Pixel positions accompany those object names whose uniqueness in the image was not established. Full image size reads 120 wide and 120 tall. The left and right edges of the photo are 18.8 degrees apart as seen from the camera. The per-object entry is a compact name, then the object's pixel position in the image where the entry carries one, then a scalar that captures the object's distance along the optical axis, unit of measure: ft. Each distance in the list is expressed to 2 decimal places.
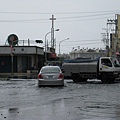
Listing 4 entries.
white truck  99.45
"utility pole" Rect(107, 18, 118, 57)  262.92
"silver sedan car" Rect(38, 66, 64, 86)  77.36
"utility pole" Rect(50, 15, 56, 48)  272.39
